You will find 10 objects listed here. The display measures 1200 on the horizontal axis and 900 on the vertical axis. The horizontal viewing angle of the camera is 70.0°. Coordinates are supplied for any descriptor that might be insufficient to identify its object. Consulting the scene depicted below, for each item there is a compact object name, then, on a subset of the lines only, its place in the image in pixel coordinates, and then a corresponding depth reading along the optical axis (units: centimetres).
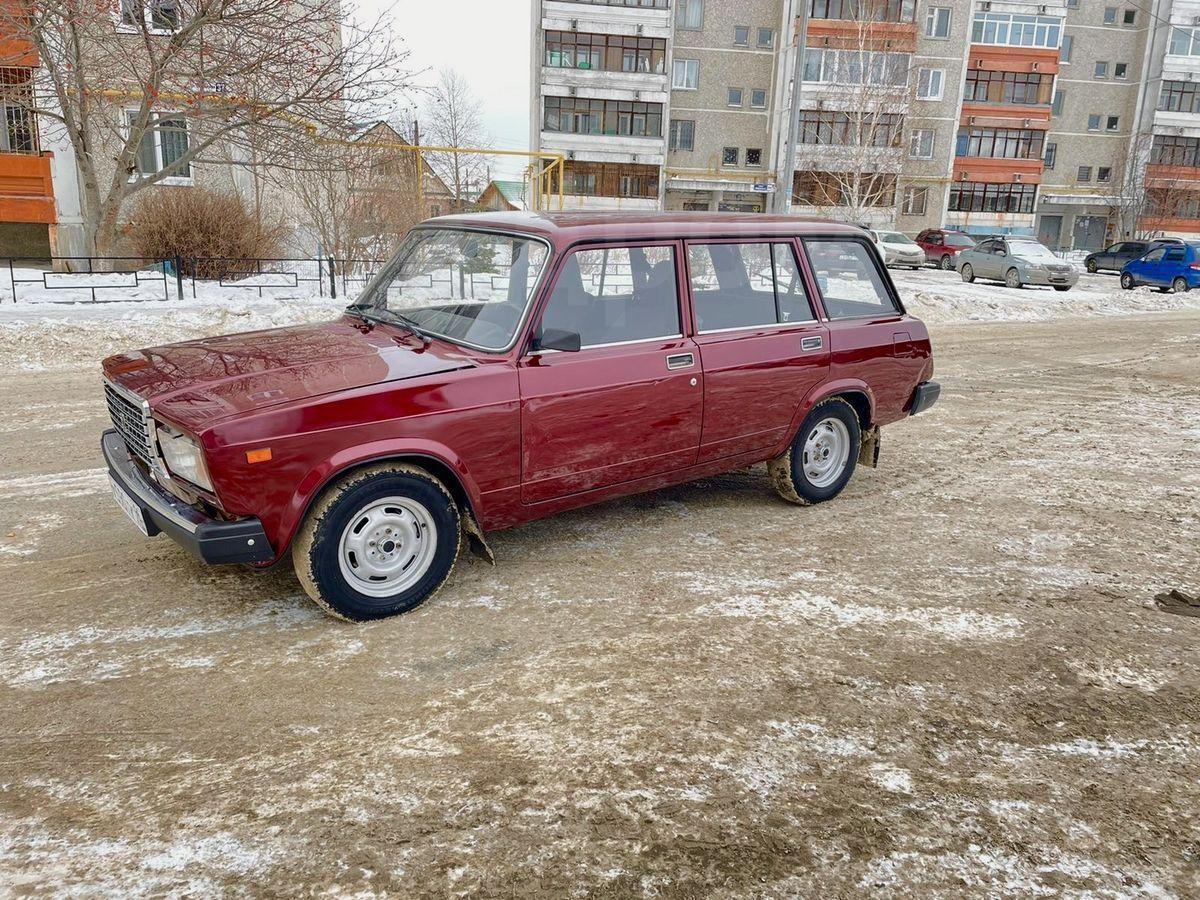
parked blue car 2511
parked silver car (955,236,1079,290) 2473
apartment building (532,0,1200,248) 4375
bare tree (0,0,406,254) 1462
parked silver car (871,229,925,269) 3428
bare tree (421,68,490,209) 4303
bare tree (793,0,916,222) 3956
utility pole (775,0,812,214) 1966
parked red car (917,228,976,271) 3609
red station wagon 369
